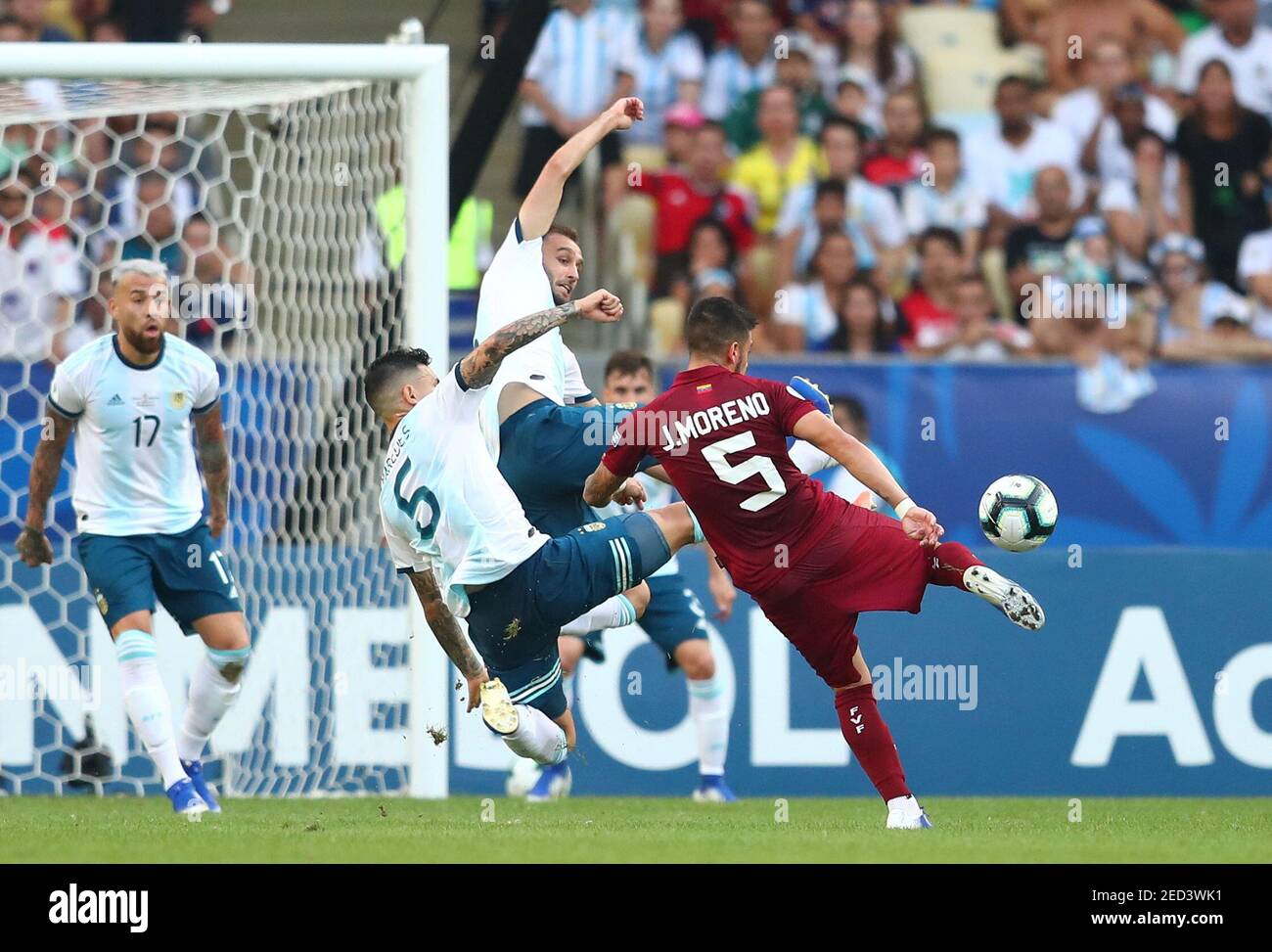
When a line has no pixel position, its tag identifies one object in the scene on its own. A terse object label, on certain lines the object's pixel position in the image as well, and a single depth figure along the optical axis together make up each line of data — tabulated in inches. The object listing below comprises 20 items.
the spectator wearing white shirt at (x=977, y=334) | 522.3
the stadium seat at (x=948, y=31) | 593.6
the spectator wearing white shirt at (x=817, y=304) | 519.2
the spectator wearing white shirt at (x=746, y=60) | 566.6
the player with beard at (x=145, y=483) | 341.4
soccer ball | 295.4
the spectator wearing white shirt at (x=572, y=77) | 534.9
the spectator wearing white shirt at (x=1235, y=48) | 581.9
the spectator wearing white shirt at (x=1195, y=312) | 521.7
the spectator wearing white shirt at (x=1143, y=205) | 547.8
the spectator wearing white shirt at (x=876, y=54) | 575.8
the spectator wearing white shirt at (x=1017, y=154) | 560.7
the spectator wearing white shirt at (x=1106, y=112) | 570.9
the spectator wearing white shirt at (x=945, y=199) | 549.3
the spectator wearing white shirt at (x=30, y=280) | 448.5
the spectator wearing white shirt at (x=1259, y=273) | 540.1
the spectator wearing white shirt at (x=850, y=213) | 534.6
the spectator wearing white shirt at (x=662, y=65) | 556.4
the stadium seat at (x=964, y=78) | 582.6
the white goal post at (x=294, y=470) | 401.4
